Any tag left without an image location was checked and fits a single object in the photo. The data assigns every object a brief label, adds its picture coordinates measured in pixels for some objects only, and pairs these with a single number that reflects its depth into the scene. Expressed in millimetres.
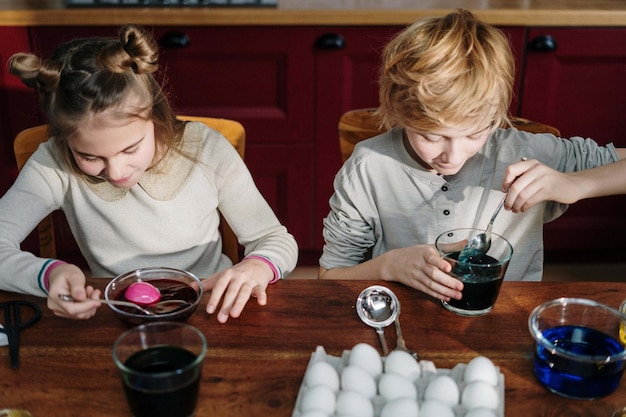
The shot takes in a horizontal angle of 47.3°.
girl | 1192
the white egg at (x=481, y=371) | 912
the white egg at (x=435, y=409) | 850
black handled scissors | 1009
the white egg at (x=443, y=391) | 880
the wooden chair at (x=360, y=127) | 1560
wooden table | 926
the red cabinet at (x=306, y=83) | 2385
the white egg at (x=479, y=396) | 874
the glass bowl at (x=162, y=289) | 1064
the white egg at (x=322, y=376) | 908
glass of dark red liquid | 850
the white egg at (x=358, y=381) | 897
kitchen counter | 2314
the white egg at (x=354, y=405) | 860
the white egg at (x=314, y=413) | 847
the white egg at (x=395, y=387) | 889
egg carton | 881
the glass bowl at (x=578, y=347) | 906
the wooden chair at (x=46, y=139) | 1507
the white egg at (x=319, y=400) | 865
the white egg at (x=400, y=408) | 849
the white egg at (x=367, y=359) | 935
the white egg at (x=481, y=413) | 844
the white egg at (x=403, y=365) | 925
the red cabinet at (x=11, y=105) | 2375
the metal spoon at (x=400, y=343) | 1008
